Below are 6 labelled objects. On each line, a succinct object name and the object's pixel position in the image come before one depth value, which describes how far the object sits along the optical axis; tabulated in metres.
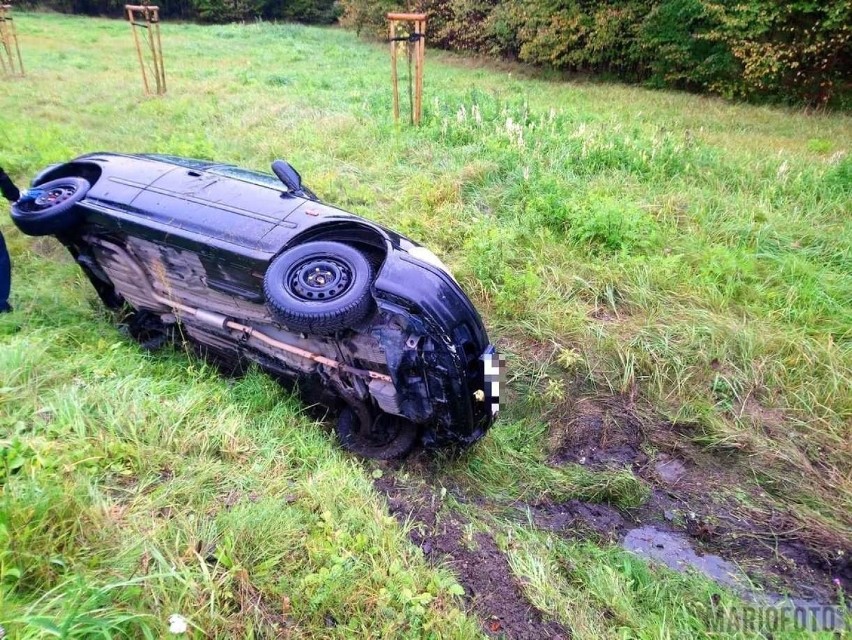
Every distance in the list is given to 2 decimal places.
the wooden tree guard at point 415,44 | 7.08
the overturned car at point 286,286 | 2.88
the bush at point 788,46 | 8.95
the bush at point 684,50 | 10.42
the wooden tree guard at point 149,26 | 10.07
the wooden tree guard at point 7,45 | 11.61
